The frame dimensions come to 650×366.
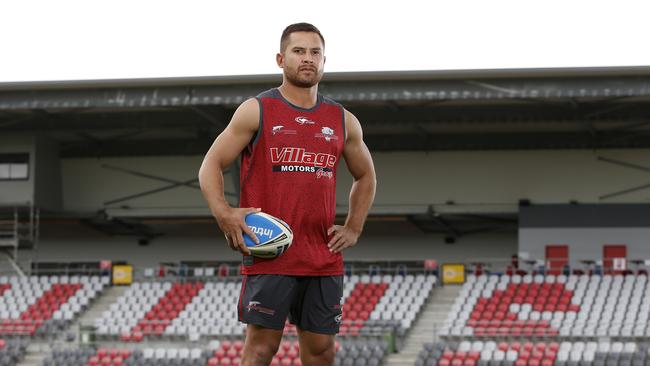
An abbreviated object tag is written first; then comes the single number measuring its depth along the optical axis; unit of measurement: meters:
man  12.13
